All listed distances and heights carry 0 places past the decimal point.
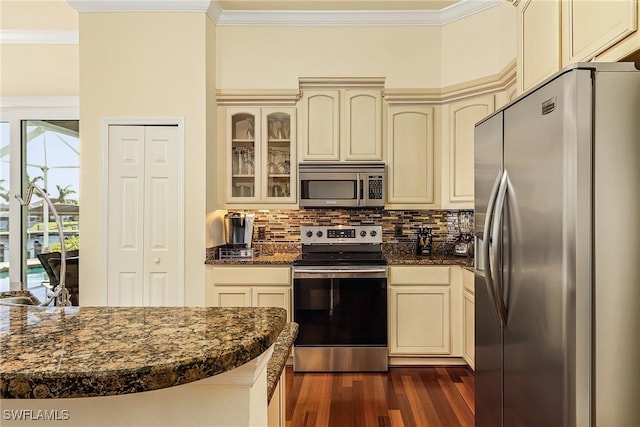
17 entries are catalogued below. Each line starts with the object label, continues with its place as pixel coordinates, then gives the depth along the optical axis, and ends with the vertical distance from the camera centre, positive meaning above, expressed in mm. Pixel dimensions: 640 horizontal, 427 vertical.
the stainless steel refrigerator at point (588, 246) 1221 -94
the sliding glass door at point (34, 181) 4113 +248
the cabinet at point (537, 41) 1832 +792
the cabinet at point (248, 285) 3443 -573
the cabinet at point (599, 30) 1317 +624
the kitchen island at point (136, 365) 577 -211
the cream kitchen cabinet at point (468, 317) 3188 -780
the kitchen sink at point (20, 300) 1322 -281
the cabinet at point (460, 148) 3439 +535
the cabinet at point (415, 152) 3688 +517
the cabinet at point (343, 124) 3709 +757
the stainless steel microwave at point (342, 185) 3654 +235
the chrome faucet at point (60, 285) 1549 -258
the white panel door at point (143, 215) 3430 -19
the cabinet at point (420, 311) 3426 -769
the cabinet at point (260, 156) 3734 +491
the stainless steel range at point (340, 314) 3350 -780
